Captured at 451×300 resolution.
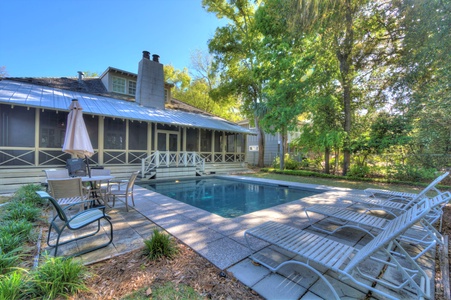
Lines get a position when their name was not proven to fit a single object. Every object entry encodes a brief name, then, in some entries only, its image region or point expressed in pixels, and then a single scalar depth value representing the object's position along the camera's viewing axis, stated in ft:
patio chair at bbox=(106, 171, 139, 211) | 16.13
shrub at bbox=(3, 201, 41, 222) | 12.91
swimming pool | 20.77
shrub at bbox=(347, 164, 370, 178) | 37.35
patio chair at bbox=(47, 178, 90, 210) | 13.30
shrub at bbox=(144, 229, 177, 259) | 9.10
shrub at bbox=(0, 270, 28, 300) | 6.04
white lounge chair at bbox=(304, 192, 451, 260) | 10.37
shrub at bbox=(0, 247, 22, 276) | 7.60
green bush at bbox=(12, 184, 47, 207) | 16.47
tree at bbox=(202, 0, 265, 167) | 52.70
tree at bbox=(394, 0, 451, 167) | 20.68
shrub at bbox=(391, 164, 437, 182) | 30.12
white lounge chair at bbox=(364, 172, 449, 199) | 16.62
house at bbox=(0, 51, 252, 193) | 27.78
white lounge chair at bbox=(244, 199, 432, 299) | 6.30
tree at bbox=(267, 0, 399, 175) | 26.94
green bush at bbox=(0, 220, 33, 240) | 10.36
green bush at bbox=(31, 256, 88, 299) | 6.59
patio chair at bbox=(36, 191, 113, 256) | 8.92
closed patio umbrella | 16.69
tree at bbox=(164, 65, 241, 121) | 87.66
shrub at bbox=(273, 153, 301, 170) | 51.08
